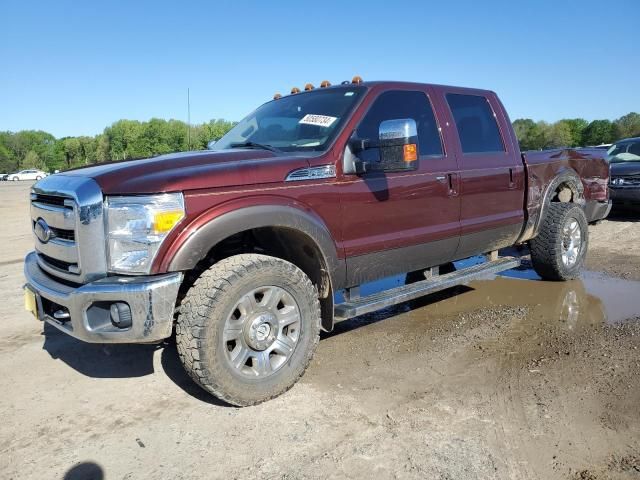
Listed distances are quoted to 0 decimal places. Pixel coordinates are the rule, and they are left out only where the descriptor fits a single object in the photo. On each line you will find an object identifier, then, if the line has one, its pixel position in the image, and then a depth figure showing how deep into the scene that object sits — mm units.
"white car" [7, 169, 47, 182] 64875
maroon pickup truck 2828
